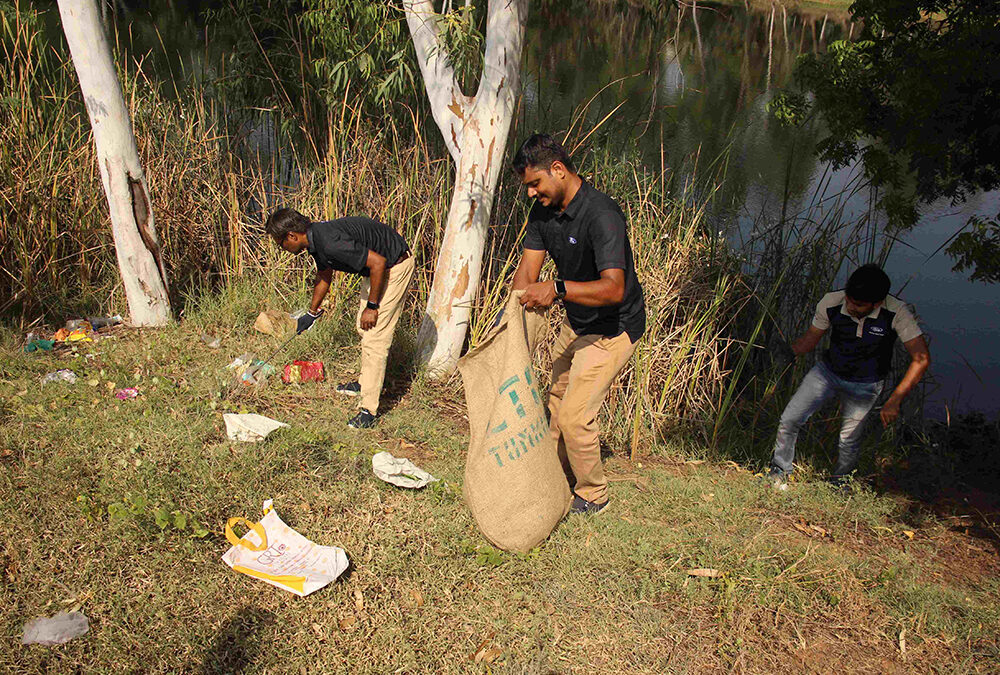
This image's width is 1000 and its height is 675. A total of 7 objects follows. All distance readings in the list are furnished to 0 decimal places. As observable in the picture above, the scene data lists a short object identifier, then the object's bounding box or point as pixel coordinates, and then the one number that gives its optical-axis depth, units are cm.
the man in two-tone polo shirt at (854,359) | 391
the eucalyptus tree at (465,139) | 482
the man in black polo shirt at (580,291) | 333
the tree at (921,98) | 421
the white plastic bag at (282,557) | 331
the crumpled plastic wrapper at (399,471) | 406
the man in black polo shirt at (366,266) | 433
